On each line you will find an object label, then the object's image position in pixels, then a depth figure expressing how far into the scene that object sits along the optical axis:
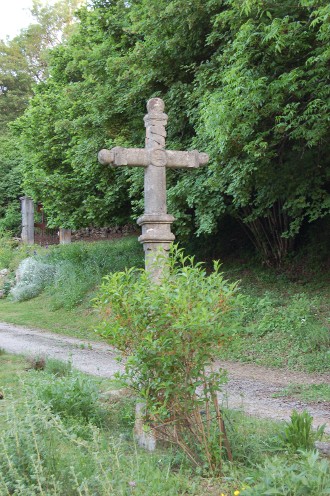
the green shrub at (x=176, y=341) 3.71
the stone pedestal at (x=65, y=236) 24.78
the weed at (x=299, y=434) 4.23
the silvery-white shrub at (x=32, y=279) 18.25
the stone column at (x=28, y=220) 27.12
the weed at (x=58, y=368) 6.87
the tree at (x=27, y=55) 39.28
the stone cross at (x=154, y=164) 5.04
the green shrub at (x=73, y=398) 4.94
